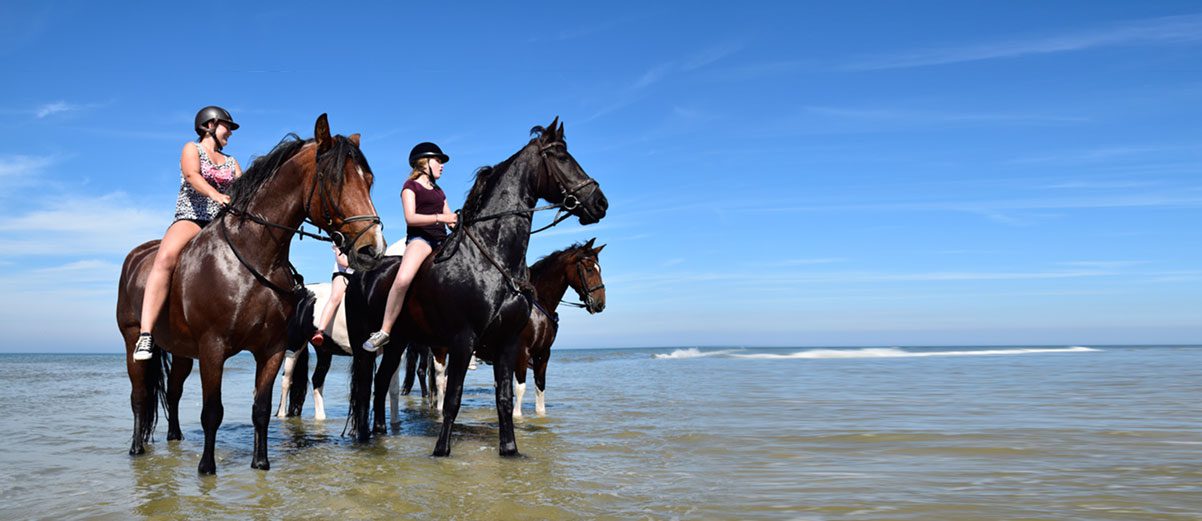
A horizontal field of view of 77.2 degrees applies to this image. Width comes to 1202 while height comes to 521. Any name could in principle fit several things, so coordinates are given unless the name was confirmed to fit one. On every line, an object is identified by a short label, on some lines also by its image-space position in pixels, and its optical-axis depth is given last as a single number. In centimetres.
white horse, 954
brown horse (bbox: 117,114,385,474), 543
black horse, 641
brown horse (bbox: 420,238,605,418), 1064
